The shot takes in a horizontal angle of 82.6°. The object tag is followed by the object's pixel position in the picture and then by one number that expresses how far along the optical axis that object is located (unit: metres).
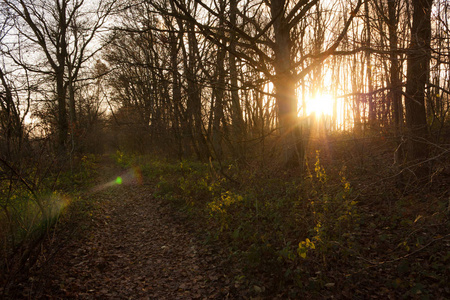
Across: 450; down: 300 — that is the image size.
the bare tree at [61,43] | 14.21
